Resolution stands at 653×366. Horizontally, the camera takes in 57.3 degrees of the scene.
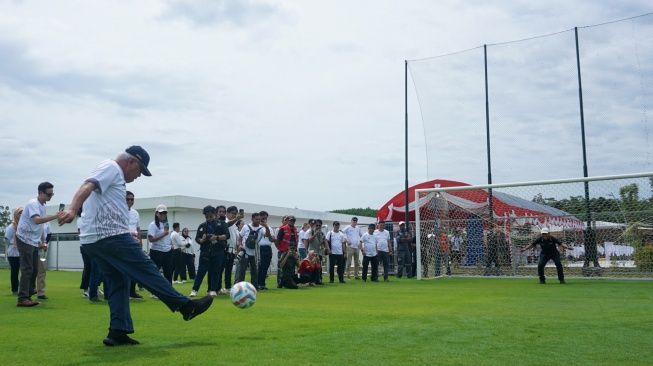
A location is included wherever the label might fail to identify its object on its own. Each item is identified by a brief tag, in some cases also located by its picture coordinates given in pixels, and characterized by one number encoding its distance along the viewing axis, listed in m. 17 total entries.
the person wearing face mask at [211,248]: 11.98
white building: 32.28
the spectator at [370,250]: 19.12
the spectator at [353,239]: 19.88
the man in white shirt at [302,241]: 19.22
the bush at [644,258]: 16.72
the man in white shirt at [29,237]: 9.85
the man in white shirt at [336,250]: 18.78
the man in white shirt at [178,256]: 18.48
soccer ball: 6.86
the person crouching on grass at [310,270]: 16.67
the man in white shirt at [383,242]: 19.30
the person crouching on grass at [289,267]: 15.55
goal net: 17.25
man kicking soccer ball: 5.64
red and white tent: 18.58
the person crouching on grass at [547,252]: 15.70
